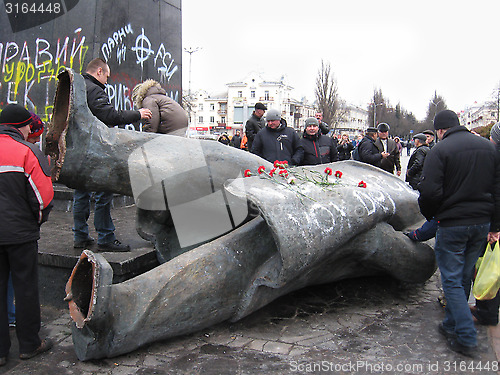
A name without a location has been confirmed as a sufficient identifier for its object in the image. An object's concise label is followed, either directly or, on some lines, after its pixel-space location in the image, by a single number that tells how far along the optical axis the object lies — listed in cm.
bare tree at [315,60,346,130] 5138
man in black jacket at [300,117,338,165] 686
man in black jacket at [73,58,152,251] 452
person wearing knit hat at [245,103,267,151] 785
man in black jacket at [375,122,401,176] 820
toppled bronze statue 317
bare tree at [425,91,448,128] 9969
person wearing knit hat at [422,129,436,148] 825
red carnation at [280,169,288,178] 399
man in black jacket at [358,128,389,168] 808
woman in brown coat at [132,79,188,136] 501
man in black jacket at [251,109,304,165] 646
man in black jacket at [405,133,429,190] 701
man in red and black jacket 316
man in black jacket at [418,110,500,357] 357
